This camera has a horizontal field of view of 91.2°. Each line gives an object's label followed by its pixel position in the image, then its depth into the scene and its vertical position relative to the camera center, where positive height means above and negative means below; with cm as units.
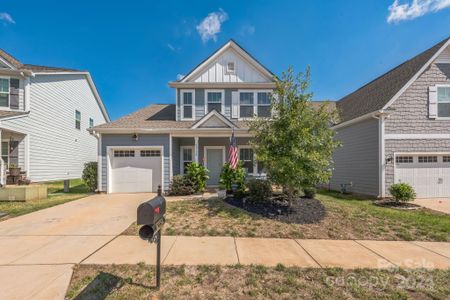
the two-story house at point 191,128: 1109 +122
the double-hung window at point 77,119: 1753 +261
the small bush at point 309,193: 837 -156
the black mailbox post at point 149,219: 269 -83
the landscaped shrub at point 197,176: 1055 -116
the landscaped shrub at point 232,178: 870 -103
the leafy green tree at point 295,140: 646 +37
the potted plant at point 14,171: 1191 -105
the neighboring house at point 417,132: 1032 +98
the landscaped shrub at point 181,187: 1041 -165
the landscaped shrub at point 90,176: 1121 -124
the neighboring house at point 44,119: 1255 +208
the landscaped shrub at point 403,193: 882 -162
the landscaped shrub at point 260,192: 766 -139
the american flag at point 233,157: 869 -19
